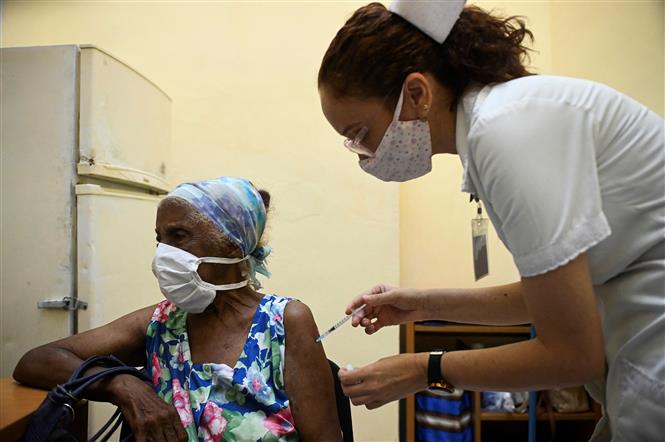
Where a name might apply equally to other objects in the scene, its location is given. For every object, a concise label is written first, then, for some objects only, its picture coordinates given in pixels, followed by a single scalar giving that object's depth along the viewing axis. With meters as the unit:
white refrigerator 1.86
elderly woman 1.16
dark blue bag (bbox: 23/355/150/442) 0.97
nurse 0.64
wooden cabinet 2.35
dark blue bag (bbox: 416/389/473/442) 2.31
